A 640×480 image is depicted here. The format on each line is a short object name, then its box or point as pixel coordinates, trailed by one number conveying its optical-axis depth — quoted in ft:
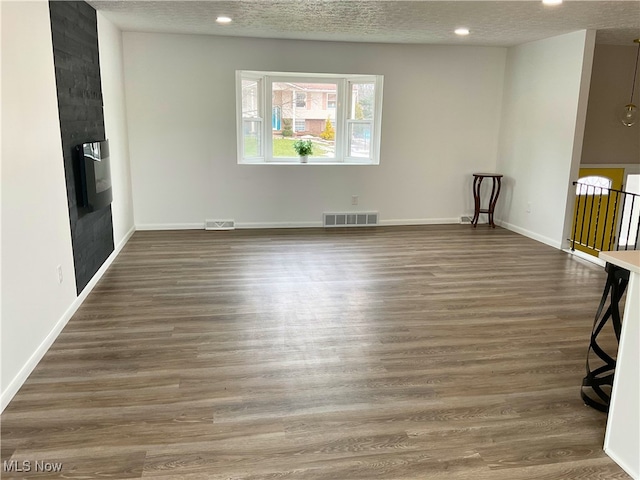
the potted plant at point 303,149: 22.29
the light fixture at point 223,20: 16.34
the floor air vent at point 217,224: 21.70
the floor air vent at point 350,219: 22.59
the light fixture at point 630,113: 21.71
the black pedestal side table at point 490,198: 22.65
